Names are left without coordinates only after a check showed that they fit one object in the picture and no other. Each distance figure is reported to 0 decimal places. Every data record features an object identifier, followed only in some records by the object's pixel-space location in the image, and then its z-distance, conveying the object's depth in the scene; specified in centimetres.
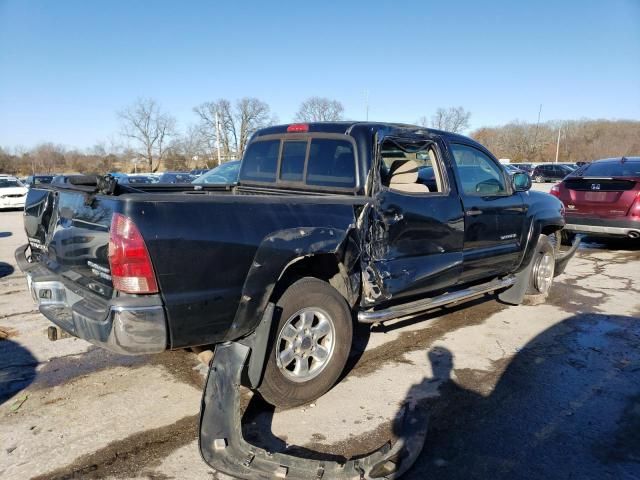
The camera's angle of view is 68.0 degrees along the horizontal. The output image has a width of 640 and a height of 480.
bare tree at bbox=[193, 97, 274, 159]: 6431
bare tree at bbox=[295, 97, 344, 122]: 6078
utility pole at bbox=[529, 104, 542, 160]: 8289
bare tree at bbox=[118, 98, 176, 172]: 6253
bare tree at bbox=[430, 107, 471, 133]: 7175
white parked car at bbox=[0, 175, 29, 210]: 1905
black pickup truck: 266
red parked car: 849
